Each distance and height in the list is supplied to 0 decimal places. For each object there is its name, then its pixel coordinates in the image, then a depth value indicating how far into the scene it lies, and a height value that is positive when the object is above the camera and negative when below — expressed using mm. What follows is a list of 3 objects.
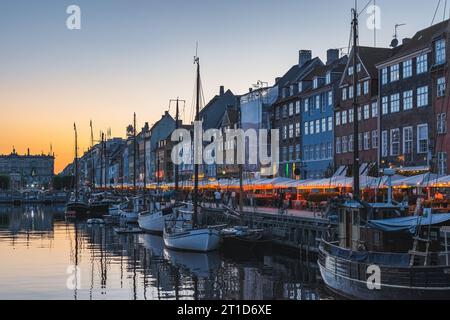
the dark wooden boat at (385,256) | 26125 -3651
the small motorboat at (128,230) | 73688 -6526
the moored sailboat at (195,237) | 50812 -5092
